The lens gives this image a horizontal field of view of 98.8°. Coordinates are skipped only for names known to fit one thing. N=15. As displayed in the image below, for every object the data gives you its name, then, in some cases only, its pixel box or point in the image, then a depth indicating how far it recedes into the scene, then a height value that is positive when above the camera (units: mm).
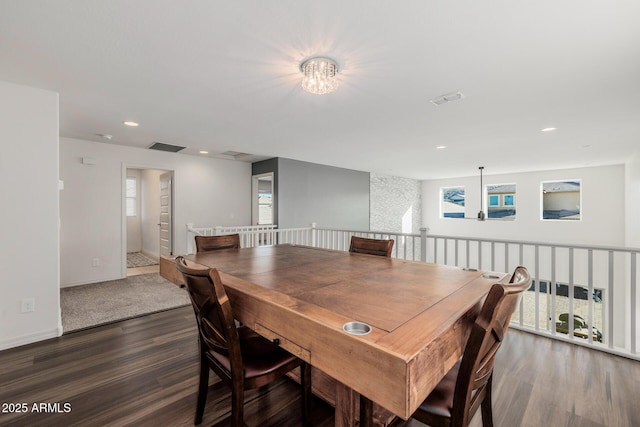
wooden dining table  733 -375
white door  5410 -29
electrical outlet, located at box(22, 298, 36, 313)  2533 -863
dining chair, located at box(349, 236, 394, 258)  2404 -312
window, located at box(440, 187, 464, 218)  8859 +328
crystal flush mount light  1948 +1004
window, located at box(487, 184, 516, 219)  7809 +326
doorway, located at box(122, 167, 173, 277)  5594 -162
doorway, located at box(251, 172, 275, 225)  6270 +294
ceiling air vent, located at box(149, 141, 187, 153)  4691 +1157
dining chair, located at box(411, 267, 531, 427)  916 -577
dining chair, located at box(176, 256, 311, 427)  1214 -745
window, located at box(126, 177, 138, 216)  7375 +438
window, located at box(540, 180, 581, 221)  6858 +314
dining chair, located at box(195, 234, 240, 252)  2578 -295
